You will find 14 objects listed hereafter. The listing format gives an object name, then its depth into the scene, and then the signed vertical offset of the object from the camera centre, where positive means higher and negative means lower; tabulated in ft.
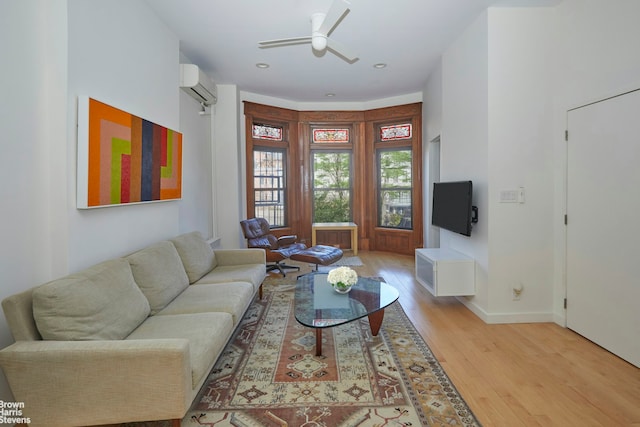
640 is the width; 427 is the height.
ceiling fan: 8.79 +4.92
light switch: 10.64 +0.39
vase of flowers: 9.82 -2.01
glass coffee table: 8.31 -2.56
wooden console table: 21.07 -1.21
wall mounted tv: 11.37 +0.05
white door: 8.15 -0.38
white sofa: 5.20 -2.37
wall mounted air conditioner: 13.20 +4.89
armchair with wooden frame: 16.47 -1.70
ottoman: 15.64 -2.19
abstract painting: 7.23 +1.24
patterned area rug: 6.32 -3.74
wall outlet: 10.74 -2.55
